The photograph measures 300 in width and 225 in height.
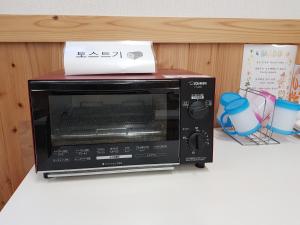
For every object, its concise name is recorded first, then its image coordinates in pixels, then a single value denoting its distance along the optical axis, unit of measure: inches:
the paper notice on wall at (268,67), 38.2
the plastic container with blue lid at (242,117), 31.6
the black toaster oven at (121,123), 23.3
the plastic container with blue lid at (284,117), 33.2
